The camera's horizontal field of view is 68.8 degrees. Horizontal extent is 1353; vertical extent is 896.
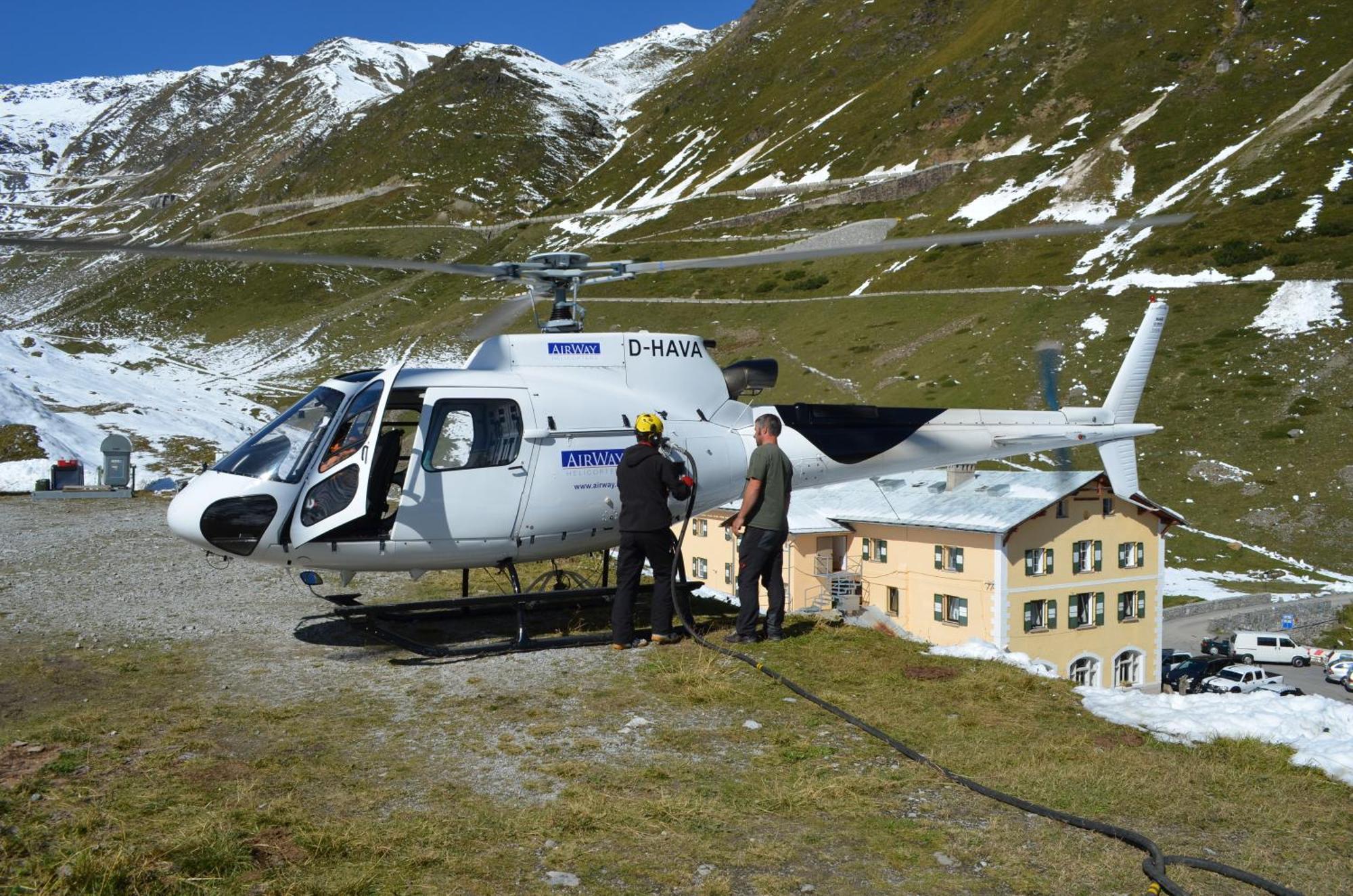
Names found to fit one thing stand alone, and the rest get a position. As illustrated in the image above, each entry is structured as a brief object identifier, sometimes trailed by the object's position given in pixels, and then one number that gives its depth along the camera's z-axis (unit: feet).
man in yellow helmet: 34.06
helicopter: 31.99
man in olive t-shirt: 35.45
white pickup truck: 124.47
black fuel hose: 16.96
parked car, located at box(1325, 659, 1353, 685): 132.57
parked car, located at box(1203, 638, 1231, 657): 143.33
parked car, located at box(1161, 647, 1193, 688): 139.85
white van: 140.05
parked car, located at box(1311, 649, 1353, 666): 136.77
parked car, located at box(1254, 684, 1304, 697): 120.78
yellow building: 126.11
